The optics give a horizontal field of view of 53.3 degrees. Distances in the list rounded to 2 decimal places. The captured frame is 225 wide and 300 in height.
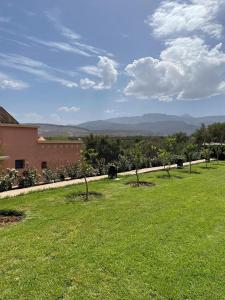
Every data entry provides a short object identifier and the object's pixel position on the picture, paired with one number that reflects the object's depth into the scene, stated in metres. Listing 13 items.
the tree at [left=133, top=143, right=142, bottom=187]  10.64
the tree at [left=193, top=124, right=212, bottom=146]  27.41
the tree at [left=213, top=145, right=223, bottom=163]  18.19
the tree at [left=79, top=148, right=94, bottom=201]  7.22
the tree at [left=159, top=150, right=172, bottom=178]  11.42
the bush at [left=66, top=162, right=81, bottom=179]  10.53
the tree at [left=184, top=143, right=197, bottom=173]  14.92
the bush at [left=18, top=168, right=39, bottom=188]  8.77
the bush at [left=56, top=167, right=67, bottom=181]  10.15
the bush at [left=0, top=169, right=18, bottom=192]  8.12
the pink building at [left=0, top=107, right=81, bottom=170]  9.56
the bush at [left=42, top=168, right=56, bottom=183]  9.63
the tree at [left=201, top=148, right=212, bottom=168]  14.98
